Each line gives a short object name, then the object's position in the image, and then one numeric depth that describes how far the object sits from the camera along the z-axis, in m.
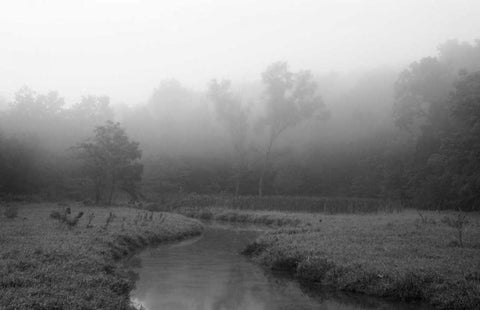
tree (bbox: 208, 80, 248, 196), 79.31
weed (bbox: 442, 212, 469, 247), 22.62
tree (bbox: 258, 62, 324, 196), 75.75
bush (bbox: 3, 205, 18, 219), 31.91
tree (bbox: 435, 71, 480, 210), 43.72
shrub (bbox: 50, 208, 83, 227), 29.22
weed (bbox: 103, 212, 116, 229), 30.33
